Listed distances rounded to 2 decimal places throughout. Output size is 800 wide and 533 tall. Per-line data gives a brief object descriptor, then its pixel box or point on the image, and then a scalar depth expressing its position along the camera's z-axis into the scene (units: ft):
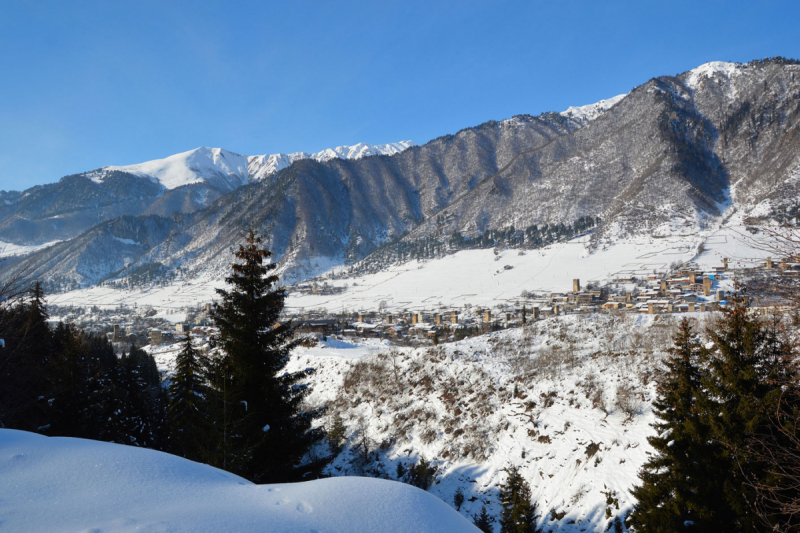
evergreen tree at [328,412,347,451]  63.41
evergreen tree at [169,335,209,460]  46.91
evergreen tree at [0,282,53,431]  33.47
